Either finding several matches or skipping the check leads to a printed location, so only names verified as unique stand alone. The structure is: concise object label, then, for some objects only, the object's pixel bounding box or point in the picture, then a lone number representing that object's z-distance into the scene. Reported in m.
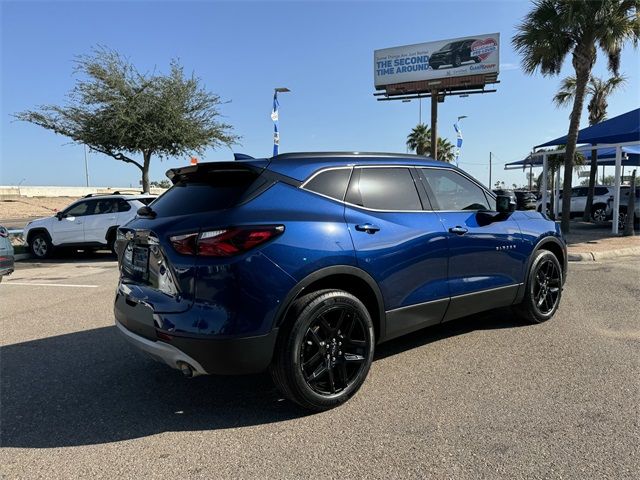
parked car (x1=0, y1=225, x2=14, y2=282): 7.91
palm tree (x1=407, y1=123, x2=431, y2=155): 50.69
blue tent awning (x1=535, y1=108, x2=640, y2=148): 14.38
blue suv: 3.12
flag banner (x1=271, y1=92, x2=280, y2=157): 18.48
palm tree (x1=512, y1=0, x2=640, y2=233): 13.59
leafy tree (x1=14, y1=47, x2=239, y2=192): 18.67
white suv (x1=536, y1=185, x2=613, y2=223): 20.84
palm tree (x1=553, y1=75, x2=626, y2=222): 25.55
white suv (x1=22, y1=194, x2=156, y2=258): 12.40
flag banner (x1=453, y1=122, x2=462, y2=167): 32.54
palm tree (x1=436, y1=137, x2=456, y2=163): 54.06
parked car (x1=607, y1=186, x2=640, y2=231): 16.97
